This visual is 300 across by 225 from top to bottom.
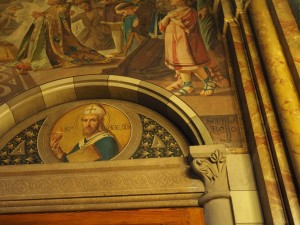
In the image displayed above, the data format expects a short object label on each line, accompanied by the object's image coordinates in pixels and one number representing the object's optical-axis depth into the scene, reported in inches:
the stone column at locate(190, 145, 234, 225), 126.2
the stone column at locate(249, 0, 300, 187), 124.3
